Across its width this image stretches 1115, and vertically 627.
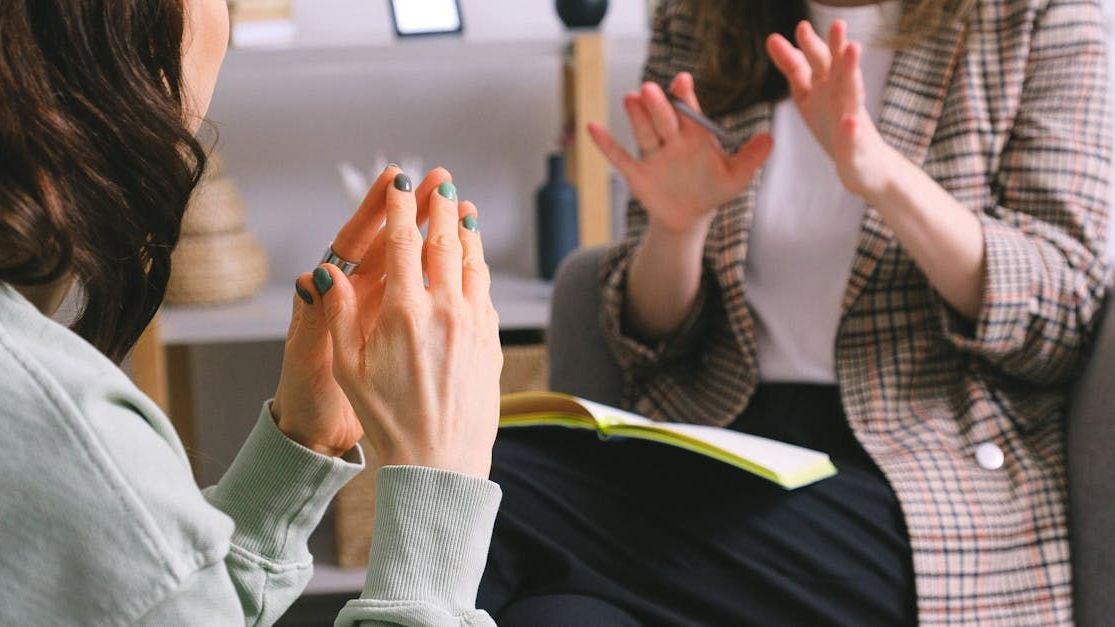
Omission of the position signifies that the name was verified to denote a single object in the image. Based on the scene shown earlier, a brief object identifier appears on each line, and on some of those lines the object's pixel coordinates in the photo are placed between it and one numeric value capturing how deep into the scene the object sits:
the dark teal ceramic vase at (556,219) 2.10
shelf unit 1.94
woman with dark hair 0.52
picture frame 2.09
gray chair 1.04
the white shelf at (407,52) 1.95
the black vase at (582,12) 2.00
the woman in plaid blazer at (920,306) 1.07
